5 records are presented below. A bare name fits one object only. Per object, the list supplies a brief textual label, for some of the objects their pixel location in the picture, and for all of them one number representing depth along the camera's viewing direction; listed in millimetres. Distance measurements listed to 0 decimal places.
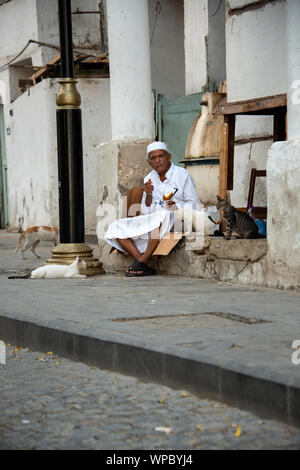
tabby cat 7586
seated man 8273
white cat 8344
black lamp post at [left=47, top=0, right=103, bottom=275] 8422
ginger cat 11441
